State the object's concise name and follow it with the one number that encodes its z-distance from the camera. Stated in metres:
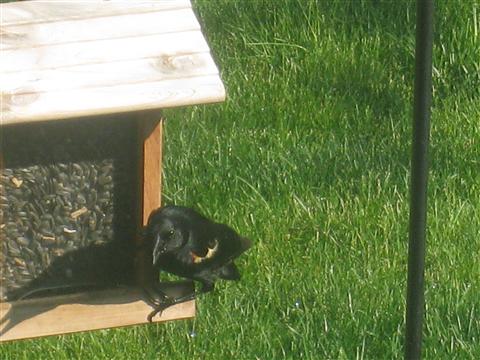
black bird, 4.90
